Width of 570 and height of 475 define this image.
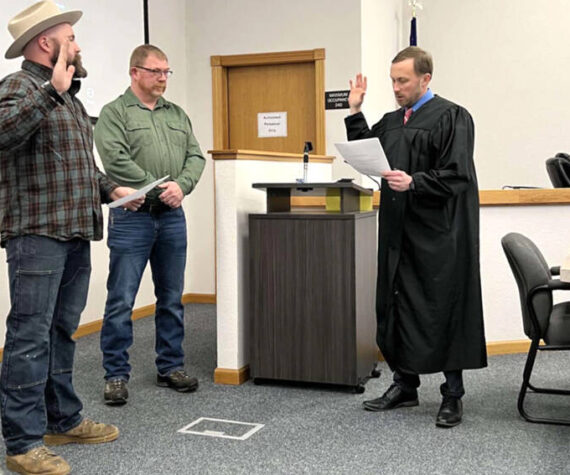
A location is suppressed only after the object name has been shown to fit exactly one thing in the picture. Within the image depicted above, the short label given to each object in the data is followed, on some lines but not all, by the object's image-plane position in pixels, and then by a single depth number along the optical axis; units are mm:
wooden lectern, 3299
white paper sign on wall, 5703
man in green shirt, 3186
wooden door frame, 5496
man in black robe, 2846
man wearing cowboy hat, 2307
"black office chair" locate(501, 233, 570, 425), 2762
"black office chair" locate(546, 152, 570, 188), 4566
